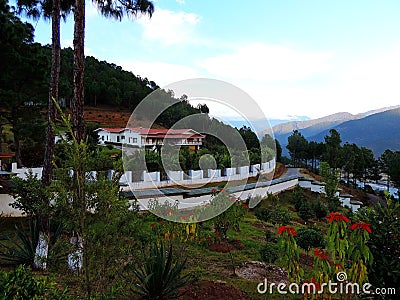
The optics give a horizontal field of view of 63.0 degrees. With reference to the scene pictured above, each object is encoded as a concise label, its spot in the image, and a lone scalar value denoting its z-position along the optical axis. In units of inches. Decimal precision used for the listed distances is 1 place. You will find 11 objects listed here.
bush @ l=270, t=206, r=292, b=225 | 368.2
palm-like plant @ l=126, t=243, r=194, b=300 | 147.5
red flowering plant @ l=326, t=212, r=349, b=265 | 117.3
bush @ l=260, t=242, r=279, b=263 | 236.8
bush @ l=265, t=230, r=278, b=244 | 310.4
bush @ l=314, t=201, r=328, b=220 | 527.5
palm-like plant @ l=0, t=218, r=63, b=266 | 202.5
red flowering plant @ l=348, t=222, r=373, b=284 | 109.2
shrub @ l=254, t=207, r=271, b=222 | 429.9
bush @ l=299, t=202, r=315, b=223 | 493.0
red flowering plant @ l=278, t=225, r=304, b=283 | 125.2
